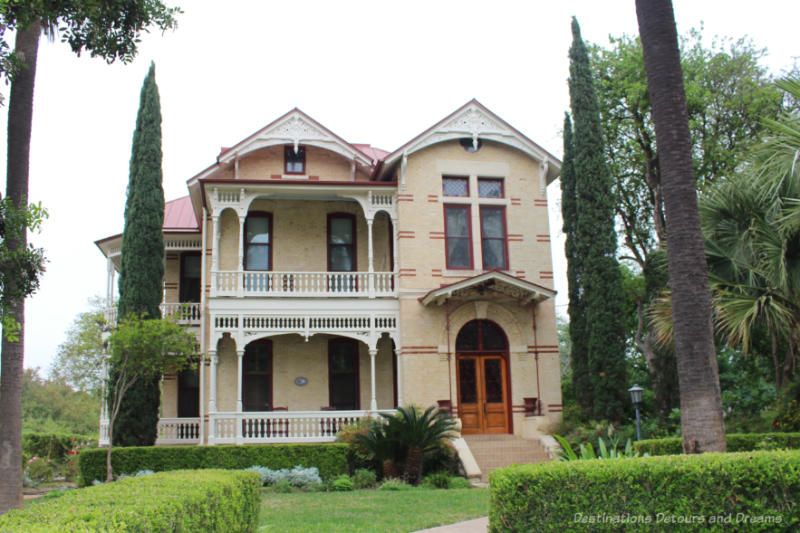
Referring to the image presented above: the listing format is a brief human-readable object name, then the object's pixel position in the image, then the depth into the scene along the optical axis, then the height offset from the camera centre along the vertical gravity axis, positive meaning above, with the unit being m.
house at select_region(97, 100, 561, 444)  21.19 +2.70
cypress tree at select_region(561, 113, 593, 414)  21.28 +2.39
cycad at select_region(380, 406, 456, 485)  17.66 -1.38
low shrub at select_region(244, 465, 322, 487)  17.72 -2.29
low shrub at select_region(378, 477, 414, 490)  16.62 -2.42
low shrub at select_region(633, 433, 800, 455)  13.09 -1.42
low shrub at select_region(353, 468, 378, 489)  17.50 -2.38
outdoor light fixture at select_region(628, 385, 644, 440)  17.50 -0.61
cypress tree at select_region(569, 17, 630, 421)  19.69 +3.29
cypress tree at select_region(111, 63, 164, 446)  19.58 +3.76
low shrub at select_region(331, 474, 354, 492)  17.11 -2.43
